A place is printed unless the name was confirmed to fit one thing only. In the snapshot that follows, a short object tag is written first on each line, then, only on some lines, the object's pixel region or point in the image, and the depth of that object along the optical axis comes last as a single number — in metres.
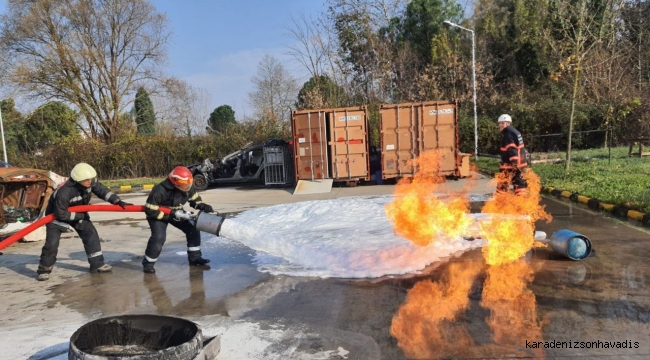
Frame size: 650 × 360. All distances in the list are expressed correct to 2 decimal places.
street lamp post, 23.19
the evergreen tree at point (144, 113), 35.25
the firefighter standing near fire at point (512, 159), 8.48
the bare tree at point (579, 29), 14.07
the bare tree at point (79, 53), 31.14
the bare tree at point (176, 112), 35.09
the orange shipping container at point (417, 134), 16.81
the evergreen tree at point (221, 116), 40.41
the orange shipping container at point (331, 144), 17.19
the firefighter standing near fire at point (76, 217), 6.89
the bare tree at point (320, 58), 32.03
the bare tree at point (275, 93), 37.44
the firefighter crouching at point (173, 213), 6.87
